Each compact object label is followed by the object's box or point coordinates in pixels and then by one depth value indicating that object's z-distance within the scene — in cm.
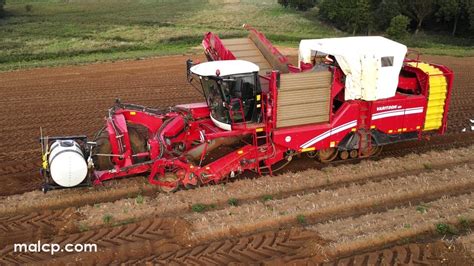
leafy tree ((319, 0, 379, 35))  4759
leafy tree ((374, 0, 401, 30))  4625
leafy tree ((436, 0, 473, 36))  4300
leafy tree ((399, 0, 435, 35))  4603
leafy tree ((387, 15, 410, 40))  4003
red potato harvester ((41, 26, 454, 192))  1064
